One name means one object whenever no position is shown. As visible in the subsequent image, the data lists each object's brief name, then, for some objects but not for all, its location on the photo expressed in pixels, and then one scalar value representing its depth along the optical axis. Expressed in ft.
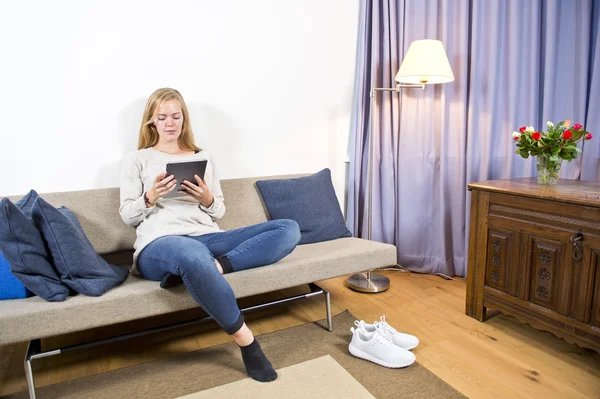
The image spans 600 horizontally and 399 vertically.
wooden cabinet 5.41
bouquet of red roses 6.32
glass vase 6.43
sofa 4.72
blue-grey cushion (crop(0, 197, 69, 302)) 4.66
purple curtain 7.27
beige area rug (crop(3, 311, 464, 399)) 5.11
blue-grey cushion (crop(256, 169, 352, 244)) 7.73
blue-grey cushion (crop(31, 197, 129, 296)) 5.00
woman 5.08
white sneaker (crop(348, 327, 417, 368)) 5.53
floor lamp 7.63
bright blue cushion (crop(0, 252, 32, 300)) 5.03
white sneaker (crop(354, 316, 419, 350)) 5.90
